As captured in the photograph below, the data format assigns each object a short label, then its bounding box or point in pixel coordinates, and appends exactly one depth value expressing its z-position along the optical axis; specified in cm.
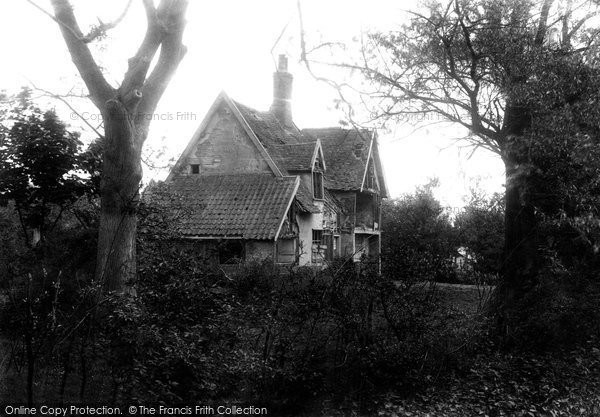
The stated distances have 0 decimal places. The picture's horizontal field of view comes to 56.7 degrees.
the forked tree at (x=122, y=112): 971
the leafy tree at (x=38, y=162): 1116
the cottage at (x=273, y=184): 2105
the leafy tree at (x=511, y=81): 1038
